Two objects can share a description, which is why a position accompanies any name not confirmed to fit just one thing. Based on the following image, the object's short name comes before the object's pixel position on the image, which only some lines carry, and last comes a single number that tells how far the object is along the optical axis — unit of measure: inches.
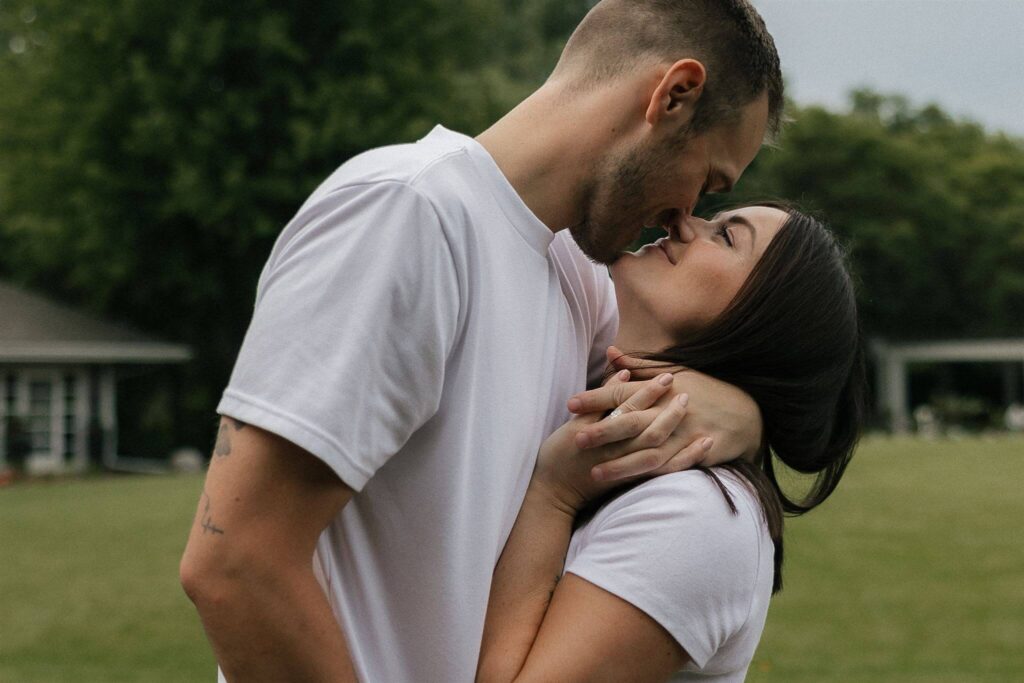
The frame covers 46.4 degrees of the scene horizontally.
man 72.5
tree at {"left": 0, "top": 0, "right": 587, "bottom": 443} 1138.0
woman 85.7
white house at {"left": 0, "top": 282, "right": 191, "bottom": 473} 1172.5
